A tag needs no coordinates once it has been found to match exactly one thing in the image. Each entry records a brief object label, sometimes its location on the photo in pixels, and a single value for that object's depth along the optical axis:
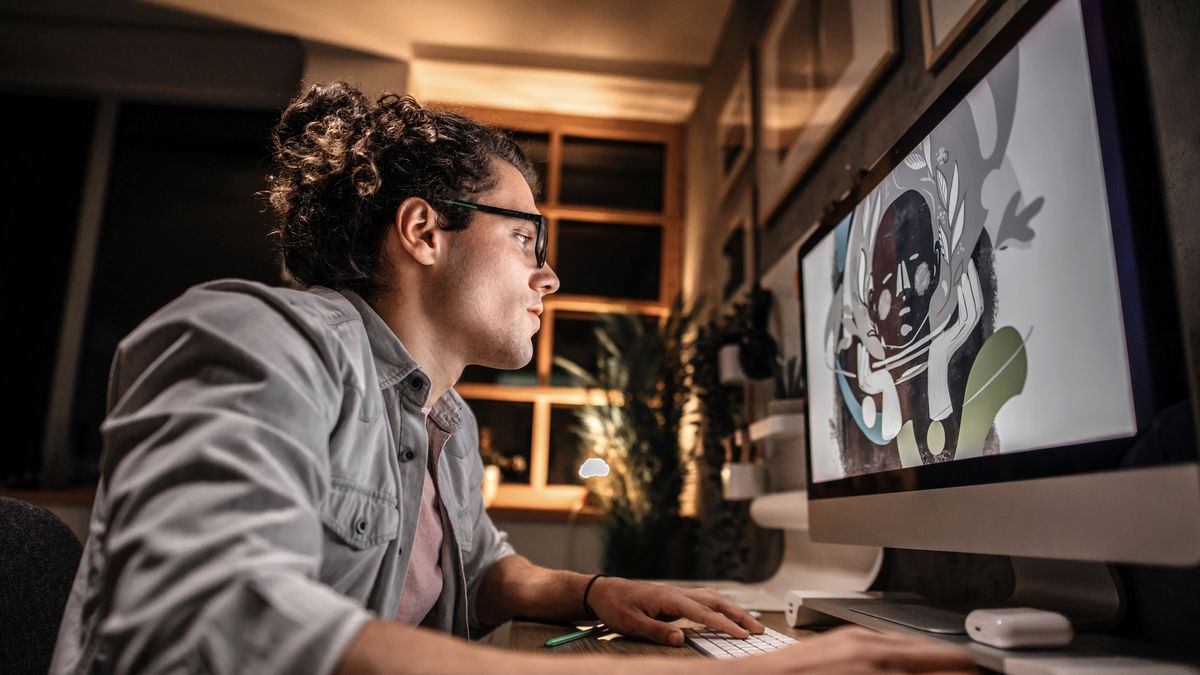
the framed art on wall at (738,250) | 2.70
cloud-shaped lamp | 3.09
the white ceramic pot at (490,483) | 3.45
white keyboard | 0.83
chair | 0.84
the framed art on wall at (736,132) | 2.84
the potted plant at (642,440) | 3.04
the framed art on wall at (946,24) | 1.17
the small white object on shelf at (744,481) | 2.14
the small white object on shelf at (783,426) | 1.78
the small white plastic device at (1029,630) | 0.66
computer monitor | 0.56
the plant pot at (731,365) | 2.27
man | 0.51
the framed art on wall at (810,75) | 1.62
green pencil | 0.95
